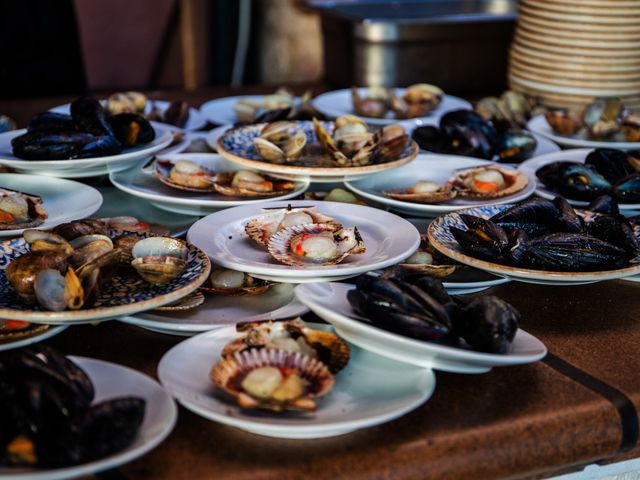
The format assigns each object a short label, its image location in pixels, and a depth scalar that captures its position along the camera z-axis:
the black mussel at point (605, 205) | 1.13
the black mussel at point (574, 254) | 0.93
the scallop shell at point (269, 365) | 0.71
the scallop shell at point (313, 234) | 0.95
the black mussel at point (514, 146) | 1.46
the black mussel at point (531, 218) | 1.03
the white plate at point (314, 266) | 0.89
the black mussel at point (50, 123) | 1.26
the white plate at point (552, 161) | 1.27
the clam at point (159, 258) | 0.87
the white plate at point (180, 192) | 1.17
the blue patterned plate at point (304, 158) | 1.19
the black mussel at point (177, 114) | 1.65
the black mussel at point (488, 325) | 0.76
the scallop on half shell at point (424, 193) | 1.18
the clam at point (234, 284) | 0.94
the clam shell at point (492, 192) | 1.23
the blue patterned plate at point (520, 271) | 0.91
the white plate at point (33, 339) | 0.80
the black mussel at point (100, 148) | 1.20
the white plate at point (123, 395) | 0.60
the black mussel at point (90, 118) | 1.26
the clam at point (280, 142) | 1.23
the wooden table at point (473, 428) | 0.68
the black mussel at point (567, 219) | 1.01
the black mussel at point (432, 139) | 1.51
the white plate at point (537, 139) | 1.54
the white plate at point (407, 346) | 0.72
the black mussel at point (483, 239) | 0.95
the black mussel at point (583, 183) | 1.25
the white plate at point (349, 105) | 1.71
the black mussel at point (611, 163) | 1.29
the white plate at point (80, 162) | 1.20
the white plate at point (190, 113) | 1.63
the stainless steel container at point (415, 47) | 2.08
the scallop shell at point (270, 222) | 1.01
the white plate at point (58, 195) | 1.09
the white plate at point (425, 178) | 1.18
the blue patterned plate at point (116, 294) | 0.76
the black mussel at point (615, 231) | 0.98
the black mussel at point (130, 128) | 1.32
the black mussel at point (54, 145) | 1.20
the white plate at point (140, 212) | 1.19
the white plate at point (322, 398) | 0.67
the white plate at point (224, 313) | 0.86
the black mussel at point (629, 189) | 1.22
